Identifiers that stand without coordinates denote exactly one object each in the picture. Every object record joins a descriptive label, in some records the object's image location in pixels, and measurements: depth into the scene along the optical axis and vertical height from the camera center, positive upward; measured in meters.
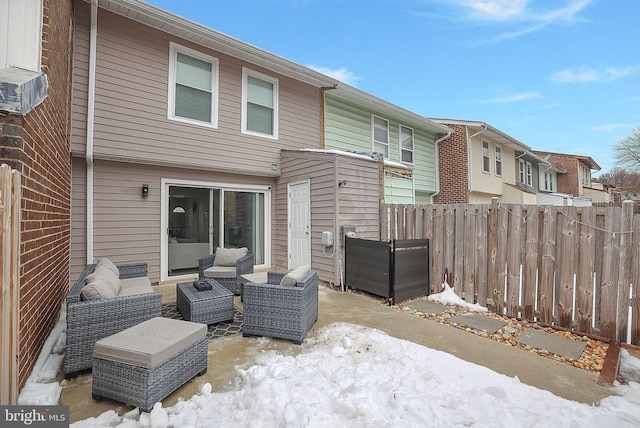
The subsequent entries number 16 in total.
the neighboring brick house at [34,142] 2.11 +0.65
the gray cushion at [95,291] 2.85 -0.70
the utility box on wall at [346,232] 5.99 -0.25
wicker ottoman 2.17 -1.12
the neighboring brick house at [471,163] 11.36 +2.31
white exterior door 6.68 -0.08
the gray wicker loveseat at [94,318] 2.70 -0.97
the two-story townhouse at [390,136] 8.73 +2.81
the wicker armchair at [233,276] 5.32 -1.01
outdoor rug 3.67 -1.40
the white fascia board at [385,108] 8.53 +3.60
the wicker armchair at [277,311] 3.41 -1.07
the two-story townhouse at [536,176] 16.05 +2.71
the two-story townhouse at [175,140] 5.25 +1.64
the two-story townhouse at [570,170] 22.72 +3.84
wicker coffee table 3.73 -1.11
